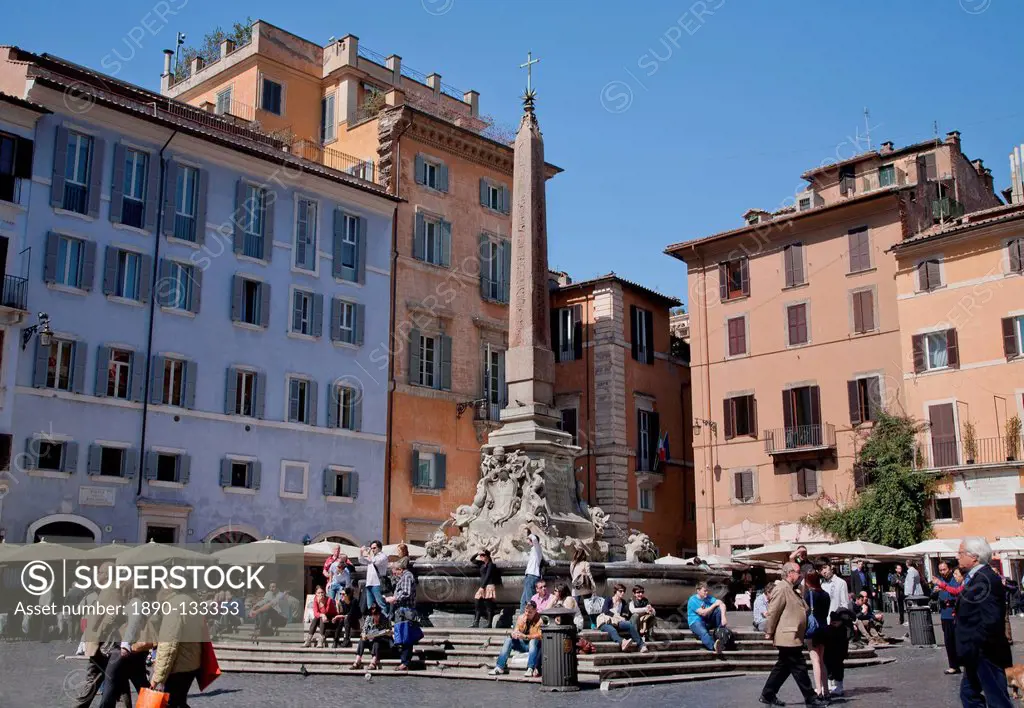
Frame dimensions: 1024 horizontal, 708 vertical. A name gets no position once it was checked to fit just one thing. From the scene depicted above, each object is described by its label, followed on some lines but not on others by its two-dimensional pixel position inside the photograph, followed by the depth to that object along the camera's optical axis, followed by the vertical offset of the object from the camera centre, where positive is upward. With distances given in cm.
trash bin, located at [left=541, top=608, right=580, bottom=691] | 1114 -72
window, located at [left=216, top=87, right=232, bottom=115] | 3722 +1589
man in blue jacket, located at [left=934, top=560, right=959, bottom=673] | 1248 -21
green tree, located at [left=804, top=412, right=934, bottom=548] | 3108 +245
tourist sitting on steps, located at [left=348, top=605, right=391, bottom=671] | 1318 -61
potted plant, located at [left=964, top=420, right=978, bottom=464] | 3047 +376
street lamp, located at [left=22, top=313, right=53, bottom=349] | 2495 +560
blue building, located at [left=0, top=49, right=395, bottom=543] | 2591 +647
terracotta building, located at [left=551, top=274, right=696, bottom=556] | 3791 +619
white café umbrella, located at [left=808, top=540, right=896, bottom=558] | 2686 +82
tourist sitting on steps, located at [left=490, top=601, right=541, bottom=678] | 1215 -59
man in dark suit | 758 -37
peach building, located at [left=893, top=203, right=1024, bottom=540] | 2992 +610
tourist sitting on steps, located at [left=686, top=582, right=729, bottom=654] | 1411 -38
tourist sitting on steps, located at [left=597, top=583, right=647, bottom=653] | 1323 -45
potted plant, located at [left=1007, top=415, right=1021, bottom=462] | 2953 +378
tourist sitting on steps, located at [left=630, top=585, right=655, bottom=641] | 1383 -37
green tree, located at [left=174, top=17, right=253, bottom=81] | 3984 +1921
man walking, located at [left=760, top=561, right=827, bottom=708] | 978 -50
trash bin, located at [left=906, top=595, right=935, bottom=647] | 1839 -68
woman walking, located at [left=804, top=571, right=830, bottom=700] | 1048 -47
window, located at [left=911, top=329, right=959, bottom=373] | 3159 +655
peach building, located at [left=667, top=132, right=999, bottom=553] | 3356 +767
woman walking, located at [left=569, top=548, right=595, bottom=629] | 1394 +0
